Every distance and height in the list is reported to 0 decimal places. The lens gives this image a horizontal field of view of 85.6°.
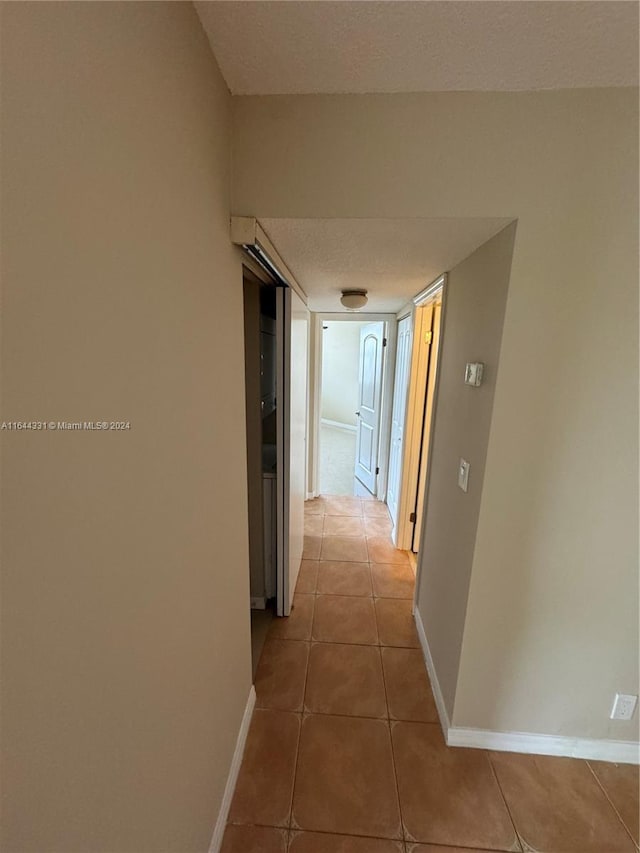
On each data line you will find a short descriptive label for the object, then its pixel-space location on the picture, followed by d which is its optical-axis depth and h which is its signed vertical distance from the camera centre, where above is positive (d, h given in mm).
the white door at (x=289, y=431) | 1858 -393
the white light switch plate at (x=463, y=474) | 1467 -445
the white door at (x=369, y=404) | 4020 -455
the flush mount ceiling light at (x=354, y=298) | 2416 +476
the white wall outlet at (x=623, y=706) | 1438 -1363
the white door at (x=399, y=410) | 2991 -399
